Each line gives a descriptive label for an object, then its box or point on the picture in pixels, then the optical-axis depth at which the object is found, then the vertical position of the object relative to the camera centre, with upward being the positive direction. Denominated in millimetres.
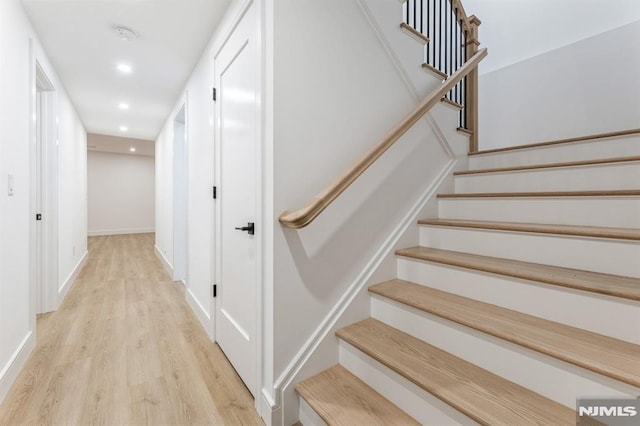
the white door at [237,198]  1533 +65
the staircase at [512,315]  957 -446
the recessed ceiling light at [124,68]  2672 +1332
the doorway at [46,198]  2561 +88
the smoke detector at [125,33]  2116 +1323
